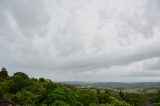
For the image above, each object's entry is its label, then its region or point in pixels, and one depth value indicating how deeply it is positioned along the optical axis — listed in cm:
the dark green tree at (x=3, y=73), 4459
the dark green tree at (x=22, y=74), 4135
